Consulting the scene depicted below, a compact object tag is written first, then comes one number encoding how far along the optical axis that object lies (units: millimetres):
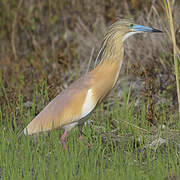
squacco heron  8820
